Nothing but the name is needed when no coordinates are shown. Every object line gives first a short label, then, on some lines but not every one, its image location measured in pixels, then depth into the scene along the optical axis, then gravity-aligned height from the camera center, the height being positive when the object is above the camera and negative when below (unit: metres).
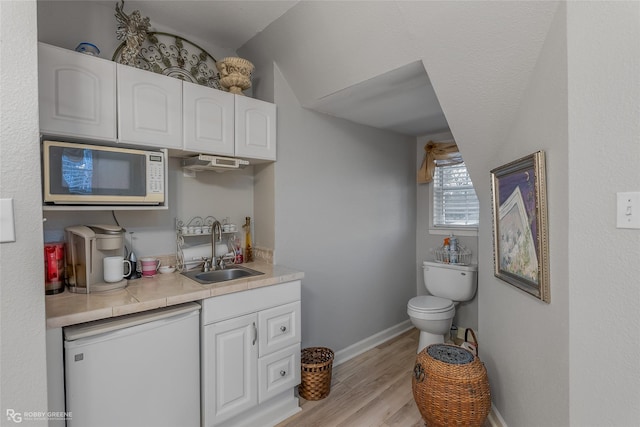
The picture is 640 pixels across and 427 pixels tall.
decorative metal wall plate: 2.08 +1.08
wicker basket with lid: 1.70 -1.02
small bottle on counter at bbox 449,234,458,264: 3.18 -0.42
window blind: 3.31 +0.12
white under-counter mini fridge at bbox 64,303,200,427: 1.35 -0.75
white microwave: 1.51 +0.20
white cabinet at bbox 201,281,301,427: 1.74 -0.88
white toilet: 2.70 -0.84
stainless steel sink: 2.15 -0.45
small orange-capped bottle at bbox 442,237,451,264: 3.22 -0.43
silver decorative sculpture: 1.79 +1.05
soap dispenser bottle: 2.53 -0.25
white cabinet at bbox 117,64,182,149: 1.68 +0.59
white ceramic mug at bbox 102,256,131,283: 1.71 -0.31
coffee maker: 1.62 -0.22
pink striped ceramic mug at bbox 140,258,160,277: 2.00 -0.36
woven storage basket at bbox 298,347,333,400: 2.24 -1.23
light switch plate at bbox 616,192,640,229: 0.98 -0.01
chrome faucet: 2.27 -0.22
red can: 1.58 -0.29
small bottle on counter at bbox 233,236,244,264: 2.45 -0.31
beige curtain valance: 3.30 +0.58
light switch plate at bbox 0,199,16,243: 1.03 -0.03
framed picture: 1.36 -0.08
